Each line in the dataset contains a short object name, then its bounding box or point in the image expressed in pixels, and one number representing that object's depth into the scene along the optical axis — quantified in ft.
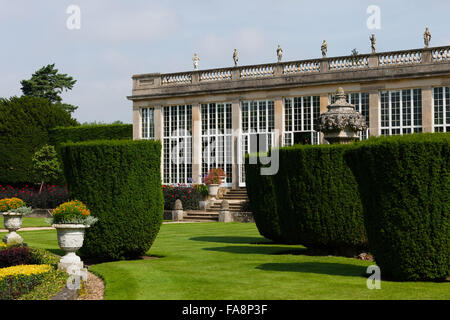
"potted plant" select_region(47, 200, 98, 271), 33.65
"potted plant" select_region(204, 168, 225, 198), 97.14
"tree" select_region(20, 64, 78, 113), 208.54
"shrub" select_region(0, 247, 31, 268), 37.63
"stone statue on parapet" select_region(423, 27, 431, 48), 89.15
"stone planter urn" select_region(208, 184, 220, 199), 97.09
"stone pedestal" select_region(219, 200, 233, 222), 82.48
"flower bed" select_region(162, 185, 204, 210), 92.28
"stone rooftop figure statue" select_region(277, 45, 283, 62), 100.63
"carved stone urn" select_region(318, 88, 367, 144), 47.65
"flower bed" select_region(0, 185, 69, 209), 97.30
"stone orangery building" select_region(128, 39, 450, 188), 88.38
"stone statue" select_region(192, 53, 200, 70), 110.32
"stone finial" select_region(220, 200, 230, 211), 82.48
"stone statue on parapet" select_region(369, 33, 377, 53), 92.77
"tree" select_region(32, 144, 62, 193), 114.62
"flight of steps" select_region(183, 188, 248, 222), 86.99
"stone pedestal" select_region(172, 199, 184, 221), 87.06
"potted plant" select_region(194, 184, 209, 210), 97.36
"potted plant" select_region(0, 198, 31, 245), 48.67
